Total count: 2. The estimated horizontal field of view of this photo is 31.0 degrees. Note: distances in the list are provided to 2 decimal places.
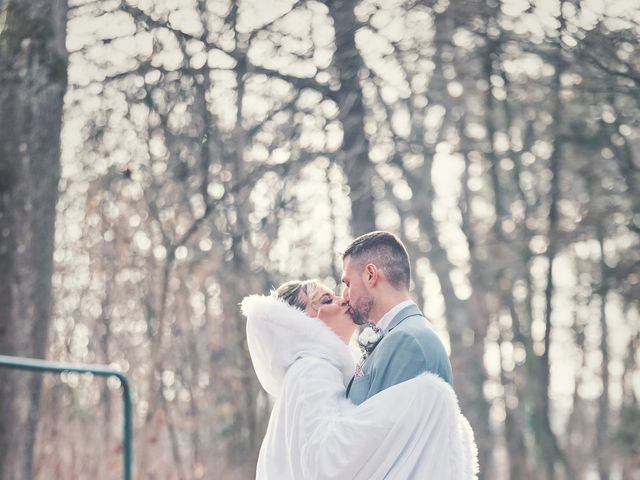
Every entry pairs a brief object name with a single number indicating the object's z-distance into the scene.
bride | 4.52
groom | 4.59
